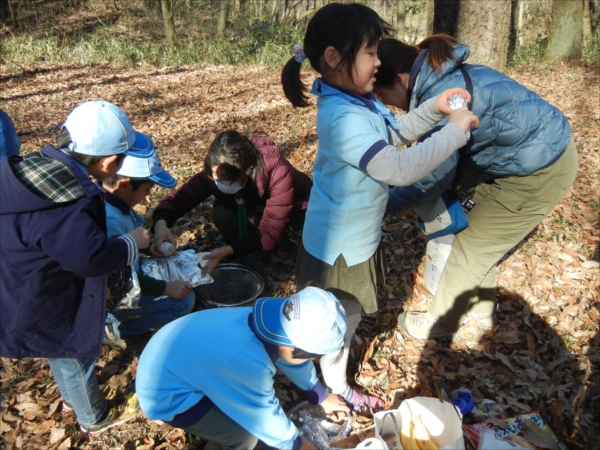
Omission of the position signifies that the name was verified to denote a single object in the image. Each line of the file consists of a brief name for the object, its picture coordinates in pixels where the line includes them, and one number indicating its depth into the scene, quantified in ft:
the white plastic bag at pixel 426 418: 7.65
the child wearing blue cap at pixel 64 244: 6.23
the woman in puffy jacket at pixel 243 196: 10.47
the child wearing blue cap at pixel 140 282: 8.43
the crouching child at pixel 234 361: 6.21
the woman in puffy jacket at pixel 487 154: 7.47
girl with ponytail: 5.82
